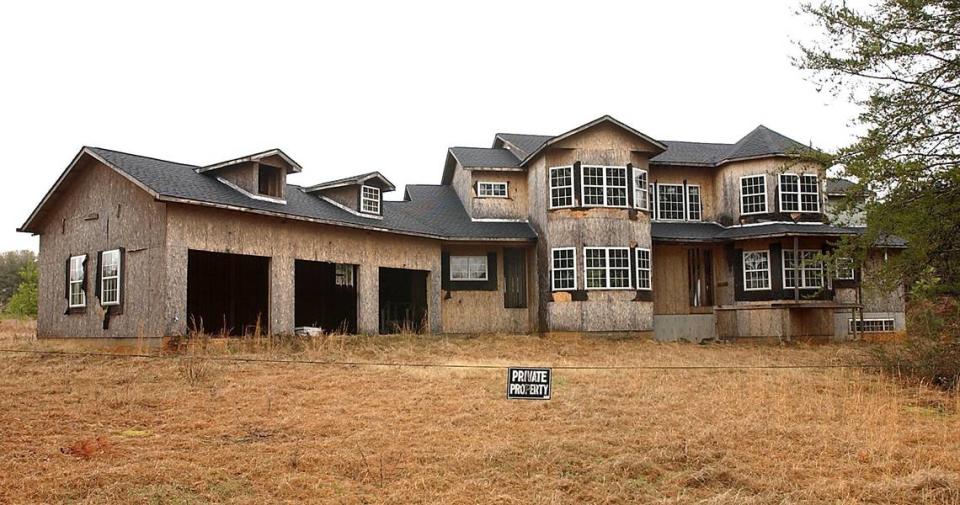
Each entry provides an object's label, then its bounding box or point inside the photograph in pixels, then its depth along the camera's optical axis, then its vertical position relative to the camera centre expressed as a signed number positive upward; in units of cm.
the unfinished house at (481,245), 2162 +184
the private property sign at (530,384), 1116 -113
